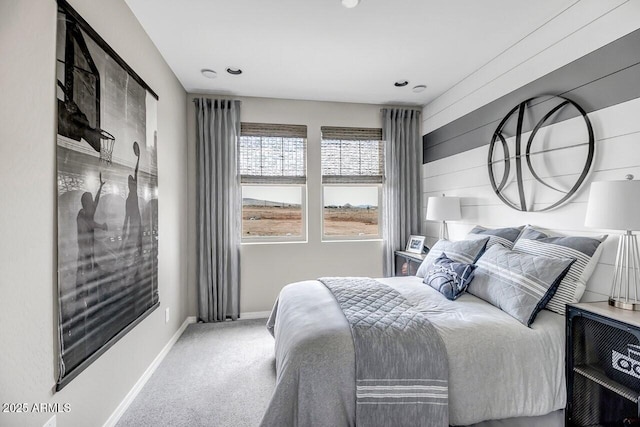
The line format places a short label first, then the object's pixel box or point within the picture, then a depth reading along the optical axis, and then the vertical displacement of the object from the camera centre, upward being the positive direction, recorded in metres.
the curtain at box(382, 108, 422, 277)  3.92 +0.38
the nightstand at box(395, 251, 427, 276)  3.40 -0.61
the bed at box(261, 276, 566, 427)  1.44 -0.81
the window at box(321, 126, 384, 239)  3.92 +0.41
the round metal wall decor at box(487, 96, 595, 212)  2.01 +0.44
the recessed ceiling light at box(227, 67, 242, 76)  2.99 +1.42
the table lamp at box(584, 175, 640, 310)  1.44 -0.05
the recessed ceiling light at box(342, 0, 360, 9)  2.00 +1.41
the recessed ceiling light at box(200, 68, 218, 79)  3.01 +1.41
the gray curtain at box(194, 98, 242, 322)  3.52 +0.04
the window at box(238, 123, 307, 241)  3.73 +0.39
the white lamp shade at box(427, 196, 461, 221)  3.12 +0.04
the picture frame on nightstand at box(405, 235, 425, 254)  3.65 -0.40
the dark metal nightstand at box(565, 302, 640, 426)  1.44 -0.79
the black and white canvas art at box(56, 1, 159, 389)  1.41 +0.10
